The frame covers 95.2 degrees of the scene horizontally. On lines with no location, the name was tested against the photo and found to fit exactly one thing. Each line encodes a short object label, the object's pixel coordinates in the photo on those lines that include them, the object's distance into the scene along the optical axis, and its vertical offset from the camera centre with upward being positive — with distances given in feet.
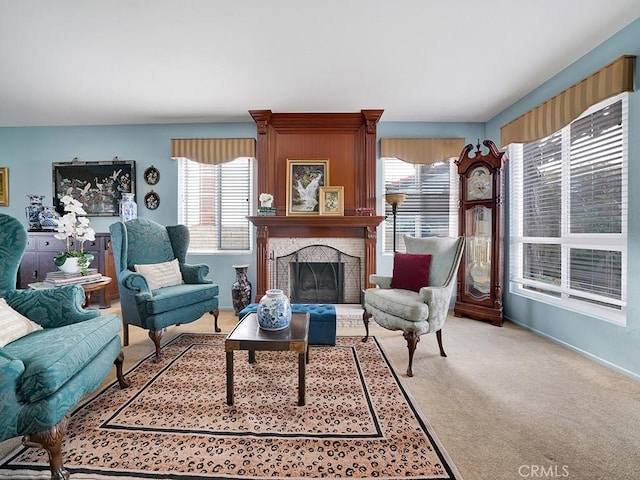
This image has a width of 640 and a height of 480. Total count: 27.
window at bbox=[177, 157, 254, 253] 14.15 +1.51
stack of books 7.82 -1.19
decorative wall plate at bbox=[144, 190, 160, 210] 14.01 +1.73
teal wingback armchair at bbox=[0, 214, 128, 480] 3.97 -1.88
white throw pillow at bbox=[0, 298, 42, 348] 5.01 -1.62
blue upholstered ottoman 8.82 -2.67
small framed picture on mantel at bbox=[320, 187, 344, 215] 12.86 +1.57
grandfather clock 11.41 +0.14
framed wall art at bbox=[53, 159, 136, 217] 14.07 +2.51
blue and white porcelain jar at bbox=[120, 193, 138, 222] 13.23 +1.31
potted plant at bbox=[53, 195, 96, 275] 8.26 -0.51
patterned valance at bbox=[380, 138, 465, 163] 13.43 +4.02
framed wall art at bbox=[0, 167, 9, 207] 14.24 +2.41
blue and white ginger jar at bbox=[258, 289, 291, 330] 6.52 -1.71
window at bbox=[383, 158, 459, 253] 13.80 +1.77
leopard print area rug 4.48 -3.52
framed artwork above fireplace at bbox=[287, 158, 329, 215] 13.15 +2.40
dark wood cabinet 12.89 -0.89
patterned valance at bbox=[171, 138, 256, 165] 13.53 +4.07
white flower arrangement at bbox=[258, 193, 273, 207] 12.71 +1.61
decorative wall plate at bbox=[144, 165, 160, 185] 14.02 +2.92
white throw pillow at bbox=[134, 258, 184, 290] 9.53 -1.26
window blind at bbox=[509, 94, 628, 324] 8.01 +0.72
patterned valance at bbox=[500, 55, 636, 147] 7.38 +4.04
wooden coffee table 5.87 -2.17
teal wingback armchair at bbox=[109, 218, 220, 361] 8.37 -1.55
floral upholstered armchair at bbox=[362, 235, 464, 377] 7.79 -1.68
